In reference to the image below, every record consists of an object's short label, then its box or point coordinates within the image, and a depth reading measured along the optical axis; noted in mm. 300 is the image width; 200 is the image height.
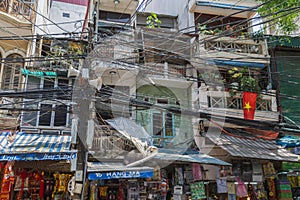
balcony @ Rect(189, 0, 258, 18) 14156
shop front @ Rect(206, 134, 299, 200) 9922
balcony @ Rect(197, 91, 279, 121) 12453
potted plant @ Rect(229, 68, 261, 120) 11211
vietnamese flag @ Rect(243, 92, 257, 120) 11188
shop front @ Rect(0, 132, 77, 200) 7887
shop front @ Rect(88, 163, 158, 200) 7695
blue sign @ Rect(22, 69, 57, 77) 11074
